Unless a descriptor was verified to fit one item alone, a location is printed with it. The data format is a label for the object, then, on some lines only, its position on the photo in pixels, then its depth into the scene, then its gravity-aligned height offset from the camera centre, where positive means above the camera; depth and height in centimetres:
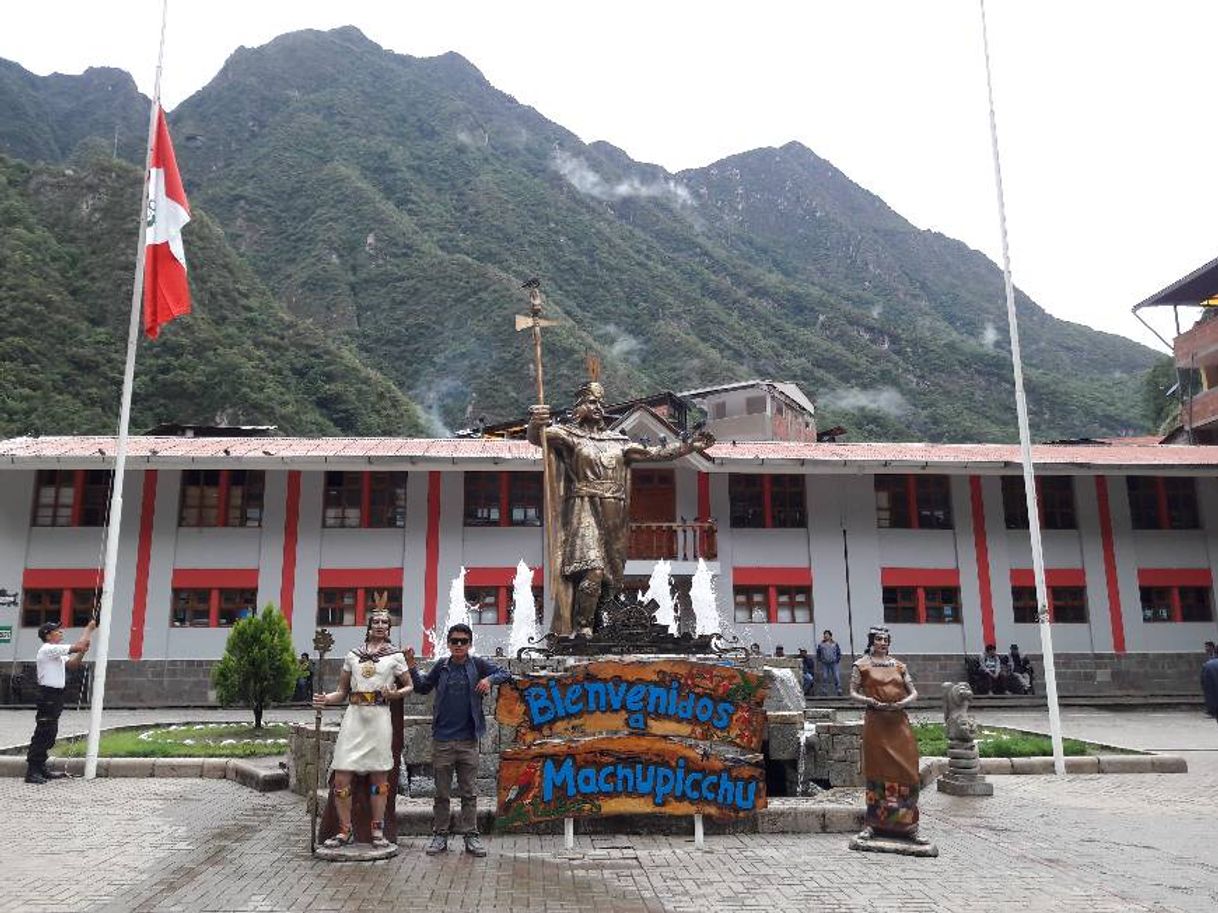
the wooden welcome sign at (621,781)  674 -114
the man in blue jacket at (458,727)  660 -72
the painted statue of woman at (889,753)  671 -94
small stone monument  927 -137
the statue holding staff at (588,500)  954 +132
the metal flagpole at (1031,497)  1083 +160
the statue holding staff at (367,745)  648 -82
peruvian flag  1160 +485
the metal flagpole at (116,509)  1005 +139
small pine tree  1357 -52
